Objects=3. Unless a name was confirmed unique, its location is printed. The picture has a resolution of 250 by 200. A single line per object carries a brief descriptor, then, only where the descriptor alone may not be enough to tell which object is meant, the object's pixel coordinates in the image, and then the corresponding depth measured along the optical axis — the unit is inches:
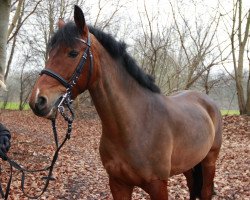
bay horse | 88.6
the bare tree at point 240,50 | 572.7
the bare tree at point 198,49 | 609.9
